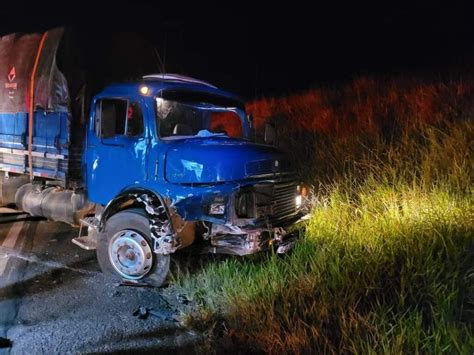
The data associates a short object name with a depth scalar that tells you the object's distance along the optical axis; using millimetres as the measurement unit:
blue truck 4906
